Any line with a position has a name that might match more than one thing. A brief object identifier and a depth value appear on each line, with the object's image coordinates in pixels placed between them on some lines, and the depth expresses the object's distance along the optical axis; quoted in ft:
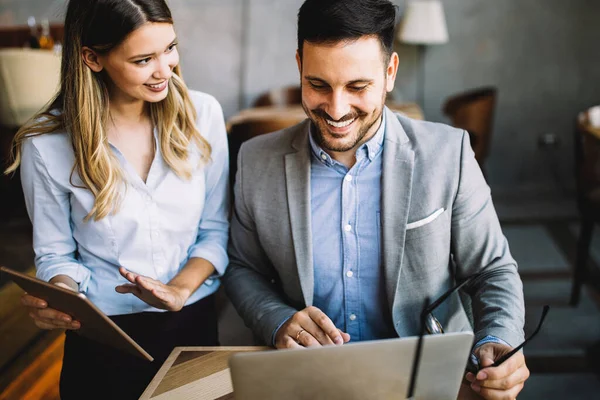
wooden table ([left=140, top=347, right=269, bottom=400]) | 3.78
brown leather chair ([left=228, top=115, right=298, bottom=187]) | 8.04
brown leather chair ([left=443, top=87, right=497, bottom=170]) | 13.20
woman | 4.59
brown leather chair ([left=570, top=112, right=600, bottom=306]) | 9.71
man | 4.40
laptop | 2.93
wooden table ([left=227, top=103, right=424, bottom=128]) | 13.10
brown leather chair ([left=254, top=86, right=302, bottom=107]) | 16.48
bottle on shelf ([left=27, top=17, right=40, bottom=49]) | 15.20
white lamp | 15.11
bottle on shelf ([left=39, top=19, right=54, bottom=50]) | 15.24
